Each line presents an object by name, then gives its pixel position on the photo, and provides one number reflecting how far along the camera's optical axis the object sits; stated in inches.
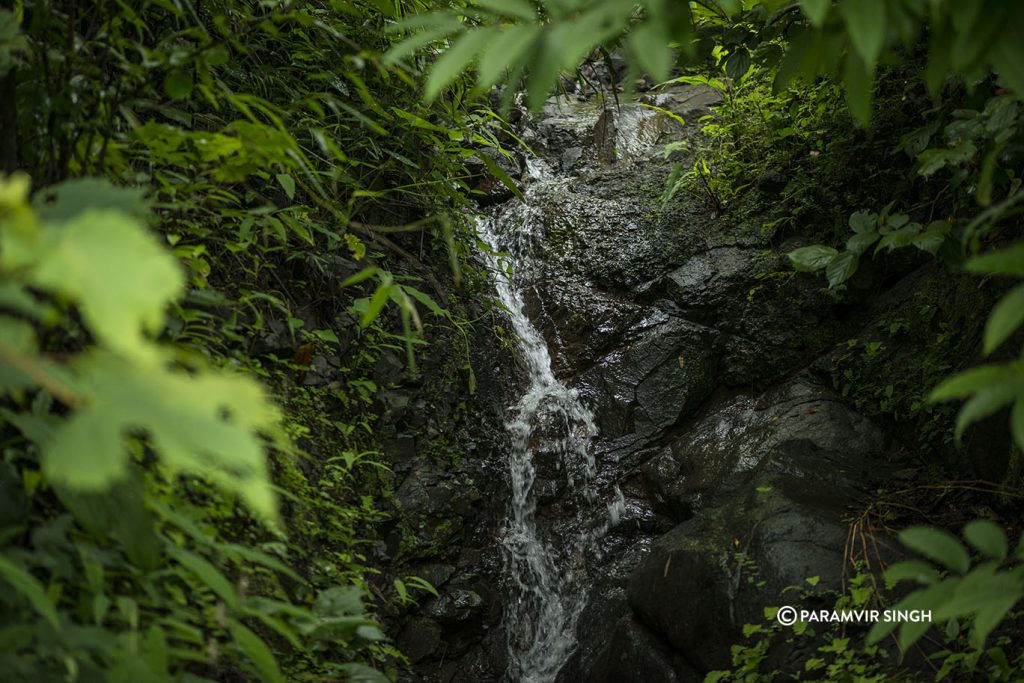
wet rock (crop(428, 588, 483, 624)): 142.5
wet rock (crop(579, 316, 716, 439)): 185.5
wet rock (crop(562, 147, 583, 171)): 295.9
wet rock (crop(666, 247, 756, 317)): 191.5
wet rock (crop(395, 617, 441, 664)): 133.3
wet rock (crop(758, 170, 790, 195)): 192.9
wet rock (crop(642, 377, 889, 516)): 145.6
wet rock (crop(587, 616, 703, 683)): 121.5
